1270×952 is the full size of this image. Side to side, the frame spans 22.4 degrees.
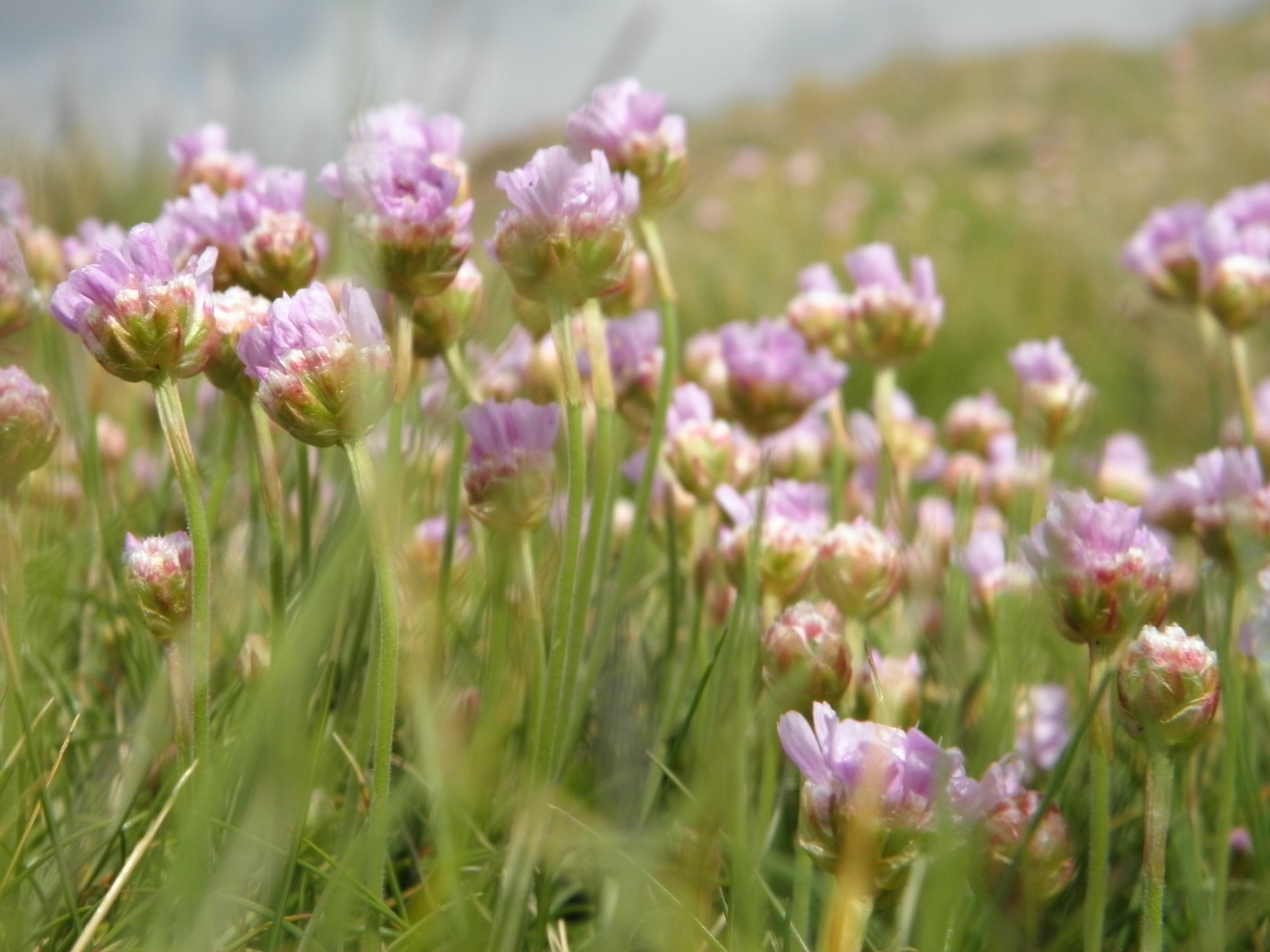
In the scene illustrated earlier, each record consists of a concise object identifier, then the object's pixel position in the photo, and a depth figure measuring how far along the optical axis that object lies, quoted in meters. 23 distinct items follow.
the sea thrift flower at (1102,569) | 0.38
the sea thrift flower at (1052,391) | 0.51
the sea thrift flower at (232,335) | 0.40
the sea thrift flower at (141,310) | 0.37
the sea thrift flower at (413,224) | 0.39
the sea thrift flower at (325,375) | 0.37
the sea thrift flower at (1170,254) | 0.55
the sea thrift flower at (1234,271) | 0.50
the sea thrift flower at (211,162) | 0.48
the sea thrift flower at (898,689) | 0.42
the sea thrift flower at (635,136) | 0.43
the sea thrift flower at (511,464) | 0.40
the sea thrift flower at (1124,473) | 0.62
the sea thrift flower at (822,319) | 0.50
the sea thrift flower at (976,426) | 0.68
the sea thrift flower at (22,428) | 0.39
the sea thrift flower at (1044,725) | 0.45
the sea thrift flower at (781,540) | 0.43
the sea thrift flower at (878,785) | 0.36
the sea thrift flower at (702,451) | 0.46
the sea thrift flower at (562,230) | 0.38
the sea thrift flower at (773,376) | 0.48
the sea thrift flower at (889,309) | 0.49
